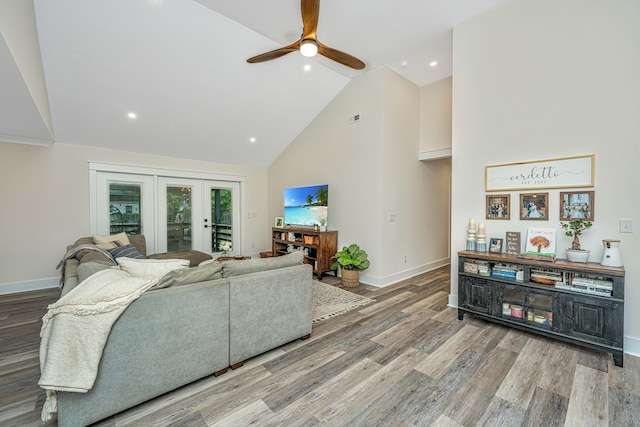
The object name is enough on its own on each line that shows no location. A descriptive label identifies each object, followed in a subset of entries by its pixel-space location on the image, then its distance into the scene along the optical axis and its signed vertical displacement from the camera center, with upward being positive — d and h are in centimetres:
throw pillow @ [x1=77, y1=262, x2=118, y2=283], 183 -43
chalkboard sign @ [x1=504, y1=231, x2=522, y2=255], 289 -36
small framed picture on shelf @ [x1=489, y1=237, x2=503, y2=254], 300 -40
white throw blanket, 142 -71
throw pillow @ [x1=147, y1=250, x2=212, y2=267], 431 -78
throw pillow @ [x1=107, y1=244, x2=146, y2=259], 329 -54
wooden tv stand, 464 -63
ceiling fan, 233 +175
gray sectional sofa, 158 -88
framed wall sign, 259 +39
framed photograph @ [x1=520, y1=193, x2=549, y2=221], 280 +5
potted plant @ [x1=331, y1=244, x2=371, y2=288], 421 -84
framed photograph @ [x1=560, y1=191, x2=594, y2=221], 256 +5
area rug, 321 -124
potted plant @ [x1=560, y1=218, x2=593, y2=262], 247 -24
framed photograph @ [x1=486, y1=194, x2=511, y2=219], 304 +5
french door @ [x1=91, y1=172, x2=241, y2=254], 481 -3
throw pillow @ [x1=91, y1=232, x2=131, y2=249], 378 -47
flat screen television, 479 +10
